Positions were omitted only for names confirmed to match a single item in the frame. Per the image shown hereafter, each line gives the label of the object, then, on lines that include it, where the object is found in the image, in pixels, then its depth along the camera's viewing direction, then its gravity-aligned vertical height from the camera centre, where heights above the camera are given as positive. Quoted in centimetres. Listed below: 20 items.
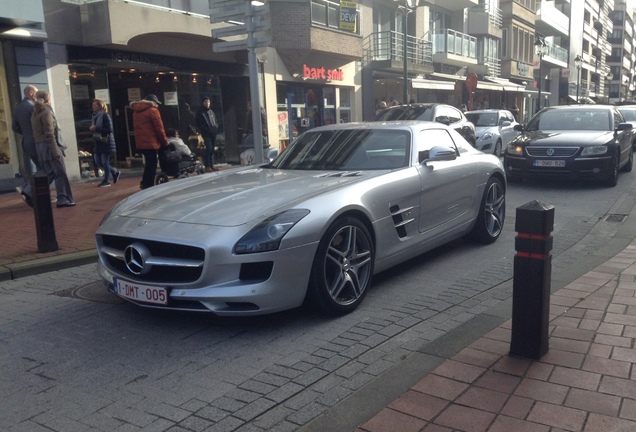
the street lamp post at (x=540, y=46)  2998 +317
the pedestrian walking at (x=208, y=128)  1410 -15
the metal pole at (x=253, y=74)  795 +61
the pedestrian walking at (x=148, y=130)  1030 -11
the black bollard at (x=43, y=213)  638 -91
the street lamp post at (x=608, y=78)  9196 +432
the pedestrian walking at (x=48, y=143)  902 -24
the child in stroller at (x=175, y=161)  1070 -69
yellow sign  2059 +347
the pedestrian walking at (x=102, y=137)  1181 -22
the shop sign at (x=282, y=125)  1894 -20
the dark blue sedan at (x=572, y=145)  1083 -69
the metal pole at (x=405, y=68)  1861 +142
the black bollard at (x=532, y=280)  334 -97
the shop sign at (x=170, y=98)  1625 +67
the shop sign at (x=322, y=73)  2024 +154
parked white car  1648 -50
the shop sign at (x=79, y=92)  1356 +79
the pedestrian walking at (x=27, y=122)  947 +11
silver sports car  388 -76
